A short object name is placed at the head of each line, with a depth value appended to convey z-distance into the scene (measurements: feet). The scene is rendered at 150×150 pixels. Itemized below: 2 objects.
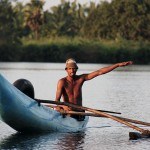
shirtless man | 51.55
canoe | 46.39
